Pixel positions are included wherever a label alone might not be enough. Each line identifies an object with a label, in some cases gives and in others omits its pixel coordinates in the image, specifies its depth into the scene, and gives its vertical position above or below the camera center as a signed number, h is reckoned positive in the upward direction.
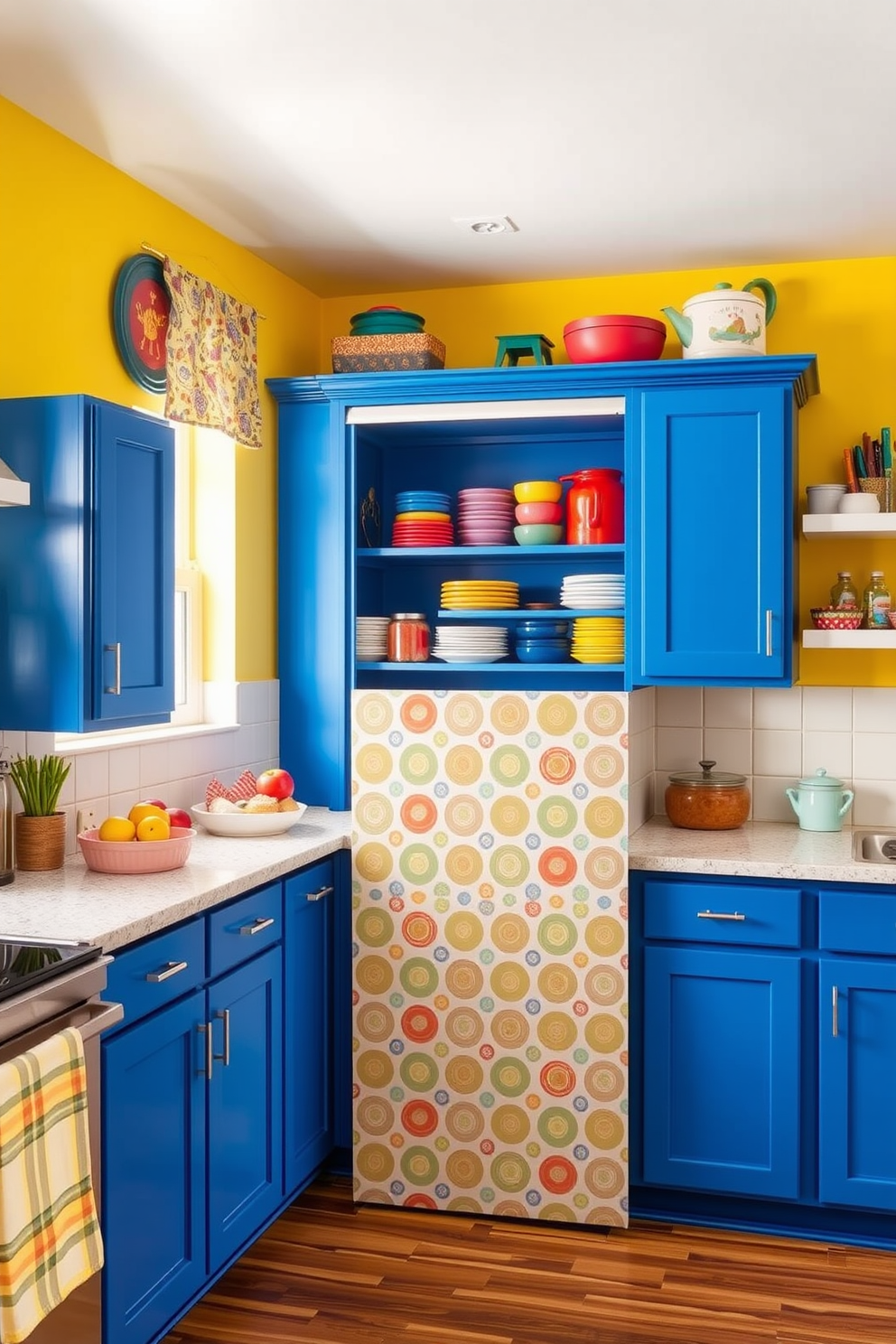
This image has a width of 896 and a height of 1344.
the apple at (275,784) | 3.42 -0.38
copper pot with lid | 3.72 -0.47
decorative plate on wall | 3.20 +0.83
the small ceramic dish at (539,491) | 3.83 +0.45
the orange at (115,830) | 2.79 -0.41
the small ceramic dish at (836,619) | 3.67 +0.06
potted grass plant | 2.76 -0.37
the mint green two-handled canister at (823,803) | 3.71 -0.47
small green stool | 3.81 +0.88
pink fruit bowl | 2.77 -0.46
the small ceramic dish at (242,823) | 3.32 -0.47
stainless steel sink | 3.62 -0.58
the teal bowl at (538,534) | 3.81 +0.32
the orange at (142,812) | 2.87 -0.38
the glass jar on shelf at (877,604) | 3.70 +0.11
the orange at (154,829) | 2.82 -0.41
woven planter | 2.77 -0.43
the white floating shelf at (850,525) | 3.58 +0.33
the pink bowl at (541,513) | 3.81 +0.38
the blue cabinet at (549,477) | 3.50 +0.38
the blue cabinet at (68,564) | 2.64 +0.17
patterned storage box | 3.82 +0.87
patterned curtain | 3.39 +0.79
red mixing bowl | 3.65 +0.87
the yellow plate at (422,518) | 3.91 +0.38
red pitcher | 3.76 +0.39
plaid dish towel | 1.83 -0.82
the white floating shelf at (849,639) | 3.61 +0.00
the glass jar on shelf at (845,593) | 3.72 +0.14
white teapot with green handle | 3.53 +0.88
